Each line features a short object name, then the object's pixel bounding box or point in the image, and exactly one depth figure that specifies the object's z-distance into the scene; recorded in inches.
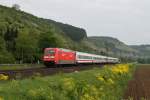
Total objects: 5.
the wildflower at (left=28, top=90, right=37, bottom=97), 605.7
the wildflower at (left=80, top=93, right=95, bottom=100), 628.3
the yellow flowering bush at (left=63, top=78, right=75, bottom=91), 702.8
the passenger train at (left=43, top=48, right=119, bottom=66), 2310.5
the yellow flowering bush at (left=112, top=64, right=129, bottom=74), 1475.1
